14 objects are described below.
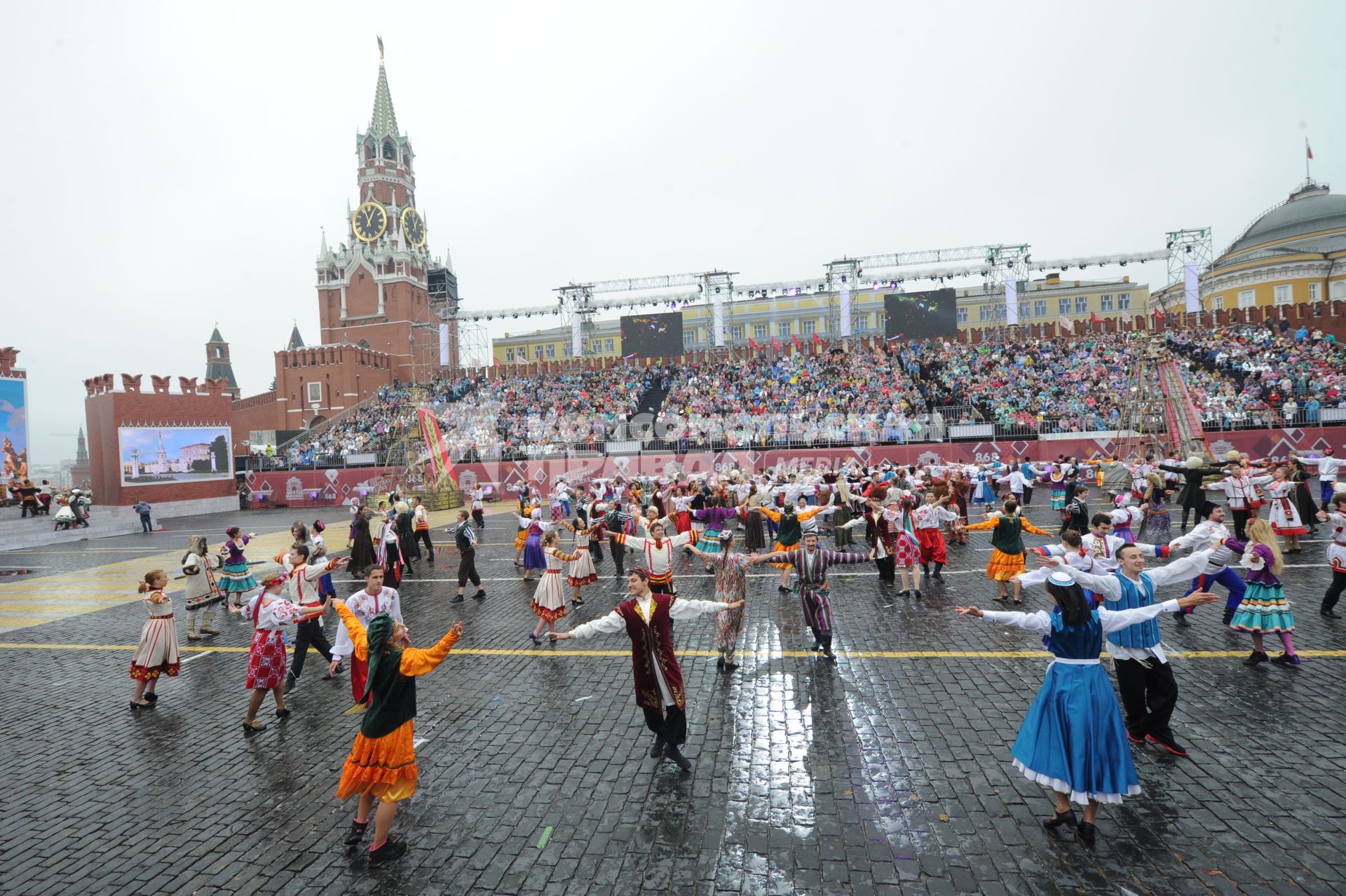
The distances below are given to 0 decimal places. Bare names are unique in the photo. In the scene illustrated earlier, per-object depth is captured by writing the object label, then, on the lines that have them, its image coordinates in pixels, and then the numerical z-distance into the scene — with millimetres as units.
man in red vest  5609
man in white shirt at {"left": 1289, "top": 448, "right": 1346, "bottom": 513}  17062
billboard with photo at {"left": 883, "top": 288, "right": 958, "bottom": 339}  42125
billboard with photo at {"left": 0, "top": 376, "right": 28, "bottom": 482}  32094
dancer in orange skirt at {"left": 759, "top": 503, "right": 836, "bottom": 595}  10688
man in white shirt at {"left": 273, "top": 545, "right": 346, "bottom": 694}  8109
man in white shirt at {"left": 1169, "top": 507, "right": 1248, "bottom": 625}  6203
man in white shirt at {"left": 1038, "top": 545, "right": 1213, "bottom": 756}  5453
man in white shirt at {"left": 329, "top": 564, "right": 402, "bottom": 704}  6617
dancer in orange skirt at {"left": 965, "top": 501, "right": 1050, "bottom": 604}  10148
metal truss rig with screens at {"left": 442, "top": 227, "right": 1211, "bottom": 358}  42188
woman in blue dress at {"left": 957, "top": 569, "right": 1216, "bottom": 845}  4262
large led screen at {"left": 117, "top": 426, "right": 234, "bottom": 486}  33781
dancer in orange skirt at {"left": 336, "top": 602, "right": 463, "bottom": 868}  4602
